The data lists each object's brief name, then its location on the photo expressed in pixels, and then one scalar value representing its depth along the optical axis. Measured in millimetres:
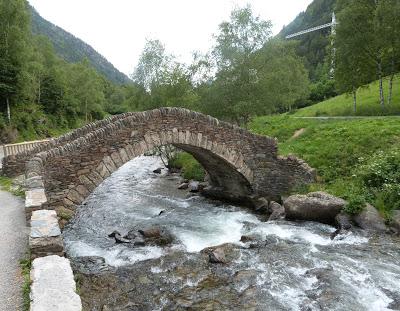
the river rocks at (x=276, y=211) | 14344
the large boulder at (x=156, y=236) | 12125
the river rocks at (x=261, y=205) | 15744
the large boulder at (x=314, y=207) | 12977
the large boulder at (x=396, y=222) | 11617
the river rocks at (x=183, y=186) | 20391
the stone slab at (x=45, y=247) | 5539
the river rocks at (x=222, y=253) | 10352
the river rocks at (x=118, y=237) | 12125
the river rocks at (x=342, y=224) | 12086
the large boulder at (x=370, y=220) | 11945
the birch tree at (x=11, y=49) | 29875
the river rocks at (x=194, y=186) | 19673
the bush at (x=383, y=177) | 12547
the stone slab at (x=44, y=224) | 5809
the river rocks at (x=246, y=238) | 11992
